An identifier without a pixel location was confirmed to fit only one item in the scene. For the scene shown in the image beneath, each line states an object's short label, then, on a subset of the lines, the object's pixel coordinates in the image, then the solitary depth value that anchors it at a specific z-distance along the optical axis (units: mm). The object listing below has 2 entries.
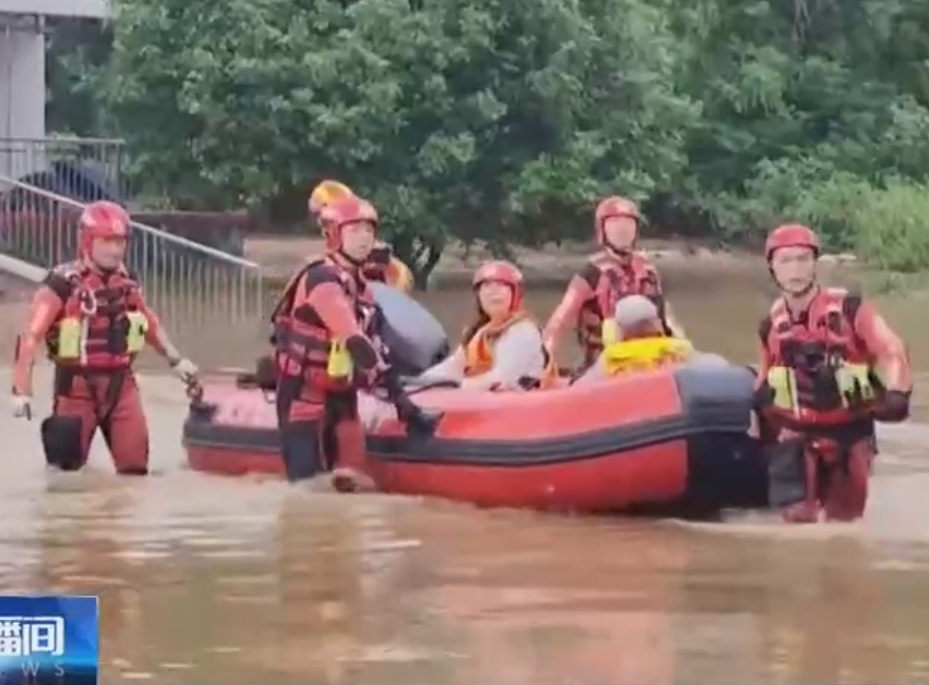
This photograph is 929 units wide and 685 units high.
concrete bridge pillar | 28609
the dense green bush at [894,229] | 30147
